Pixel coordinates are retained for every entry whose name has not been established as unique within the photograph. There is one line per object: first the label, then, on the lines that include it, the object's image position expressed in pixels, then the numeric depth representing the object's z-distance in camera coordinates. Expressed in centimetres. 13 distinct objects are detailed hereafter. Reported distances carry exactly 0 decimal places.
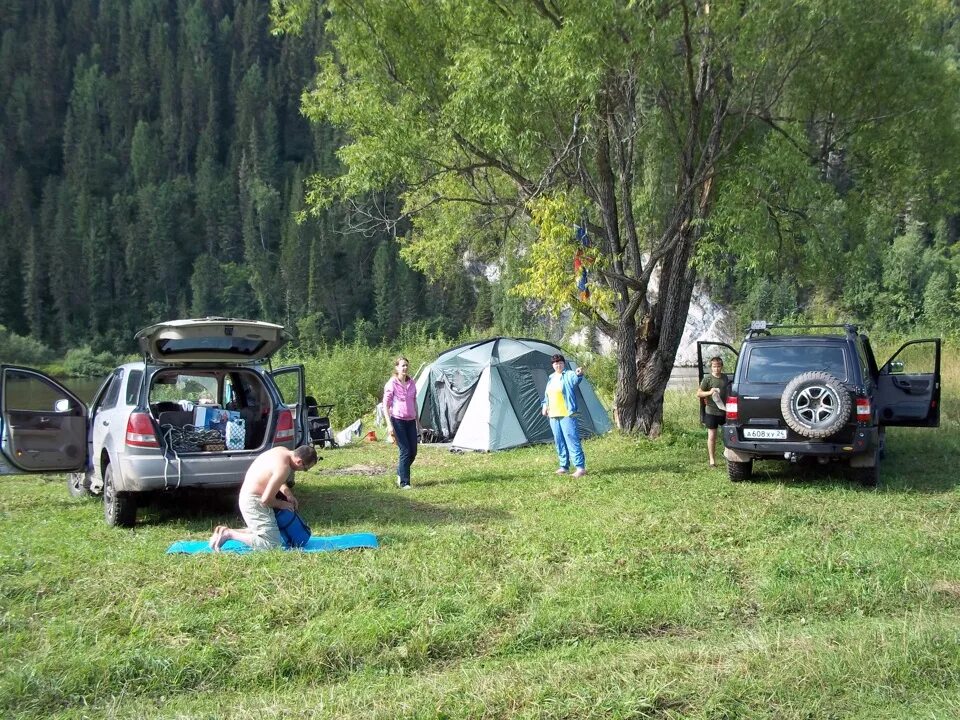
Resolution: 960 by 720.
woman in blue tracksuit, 1007
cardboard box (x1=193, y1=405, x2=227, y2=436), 818
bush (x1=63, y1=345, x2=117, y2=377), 6316
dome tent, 1388
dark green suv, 851
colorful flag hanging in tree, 1135
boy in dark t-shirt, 1044
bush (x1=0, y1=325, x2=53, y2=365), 6156
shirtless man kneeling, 625
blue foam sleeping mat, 621
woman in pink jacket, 965
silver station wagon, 721
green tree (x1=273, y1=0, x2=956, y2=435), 1063
